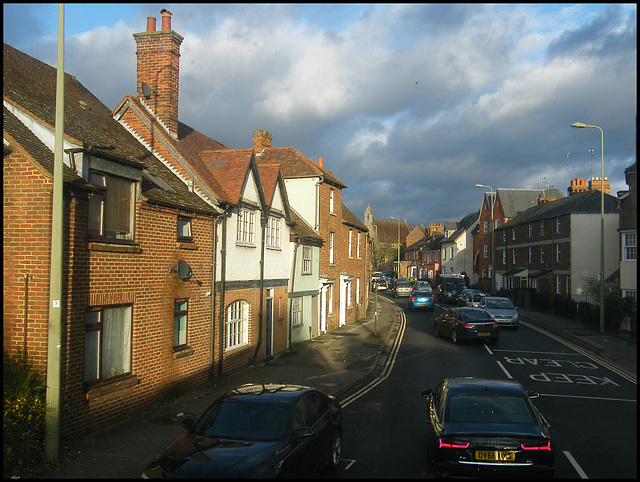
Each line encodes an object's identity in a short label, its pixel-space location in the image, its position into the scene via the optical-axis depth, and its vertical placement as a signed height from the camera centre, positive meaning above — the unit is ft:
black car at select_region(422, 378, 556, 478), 22.84 -8.00
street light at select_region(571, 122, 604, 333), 65.24 -4.88
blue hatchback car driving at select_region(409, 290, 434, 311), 133.18 -11.15
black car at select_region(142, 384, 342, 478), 20.89 -8.20
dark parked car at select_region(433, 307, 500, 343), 76.18 -10.17
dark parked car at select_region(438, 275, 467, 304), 158.92 -10.07
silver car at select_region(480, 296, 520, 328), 95.39 -9.85
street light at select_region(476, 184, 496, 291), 145.48 -6.64
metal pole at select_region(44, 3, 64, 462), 26.25 -1.60
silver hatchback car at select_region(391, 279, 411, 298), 188.96 -12.01
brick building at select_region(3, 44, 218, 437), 31.30 -0.58
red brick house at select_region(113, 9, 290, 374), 51.49 +5.83
